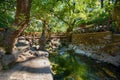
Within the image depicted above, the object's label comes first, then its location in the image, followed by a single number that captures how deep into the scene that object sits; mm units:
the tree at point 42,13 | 4675
